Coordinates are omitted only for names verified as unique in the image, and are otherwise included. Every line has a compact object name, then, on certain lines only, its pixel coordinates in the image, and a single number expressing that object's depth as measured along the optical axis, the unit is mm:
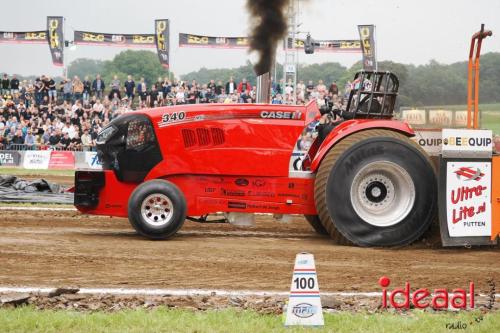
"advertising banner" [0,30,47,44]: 35969
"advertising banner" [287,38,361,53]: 34812
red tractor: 9477
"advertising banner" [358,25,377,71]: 31062
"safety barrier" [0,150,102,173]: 27016
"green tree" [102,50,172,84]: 73594
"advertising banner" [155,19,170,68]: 34816
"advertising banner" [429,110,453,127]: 10023
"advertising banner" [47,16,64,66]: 34906
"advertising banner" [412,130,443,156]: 10328
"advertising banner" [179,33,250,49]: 36156
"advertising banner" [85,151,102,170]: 26297
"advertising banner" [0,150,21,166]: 27484
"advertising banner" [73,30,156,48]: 35562
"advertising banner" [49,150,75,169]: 27016
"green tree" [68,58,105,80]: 104688
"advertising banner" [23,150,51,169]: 27156
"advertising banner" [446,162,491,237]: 9266
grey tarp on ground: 14602
